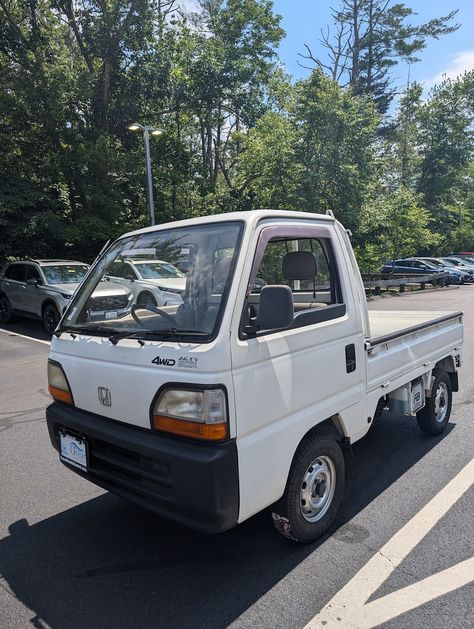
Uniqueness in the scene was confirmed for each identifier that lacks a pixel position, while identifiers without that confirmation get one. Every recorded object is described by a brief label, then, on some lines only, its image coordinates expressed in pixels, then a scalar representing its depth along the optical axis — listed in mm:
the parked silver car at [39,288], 10797
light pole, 17403
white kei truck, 2309
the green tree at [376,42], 38844
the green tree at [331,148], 18844
